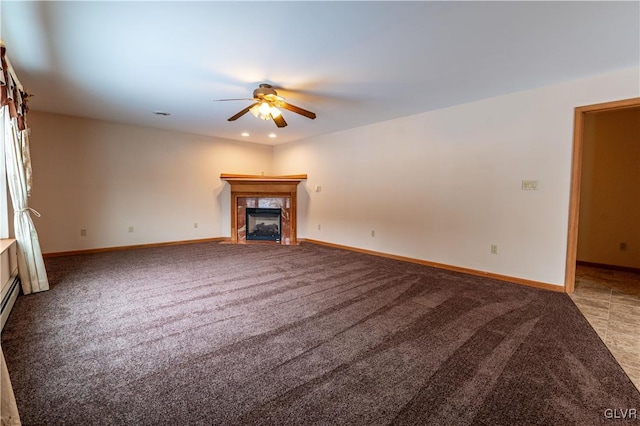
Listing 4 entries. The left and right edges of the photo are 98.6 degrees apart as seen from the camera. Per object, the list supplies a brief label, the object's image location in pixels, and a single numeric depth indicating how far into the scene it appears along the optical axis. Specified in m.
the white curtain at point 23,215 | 2.78
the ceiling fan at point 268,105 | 3.00
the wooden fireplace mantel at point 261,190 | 6.16
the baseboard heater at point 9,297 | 2.31
